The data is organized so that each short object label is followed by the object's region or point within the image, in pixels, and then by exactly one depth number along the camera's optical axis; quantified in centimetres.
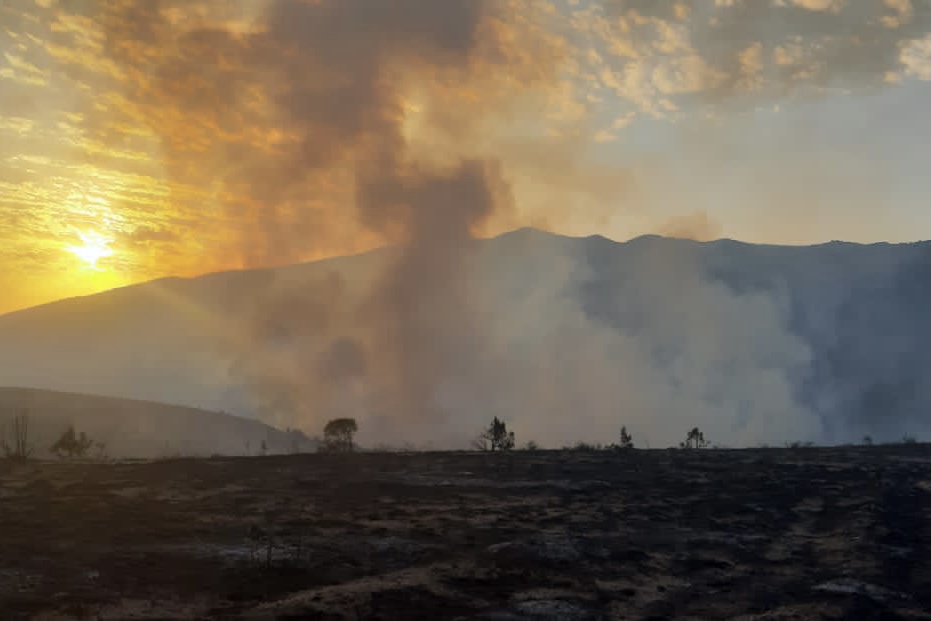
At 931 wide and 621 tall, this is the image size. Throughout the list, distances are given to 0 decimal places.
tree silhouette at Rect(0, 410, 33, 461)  3154
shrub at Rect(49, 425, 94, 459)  4381
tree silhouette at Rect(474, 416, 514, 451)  4472
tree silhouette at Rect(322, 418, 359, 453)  4941
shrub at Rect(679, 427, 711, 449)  5212
